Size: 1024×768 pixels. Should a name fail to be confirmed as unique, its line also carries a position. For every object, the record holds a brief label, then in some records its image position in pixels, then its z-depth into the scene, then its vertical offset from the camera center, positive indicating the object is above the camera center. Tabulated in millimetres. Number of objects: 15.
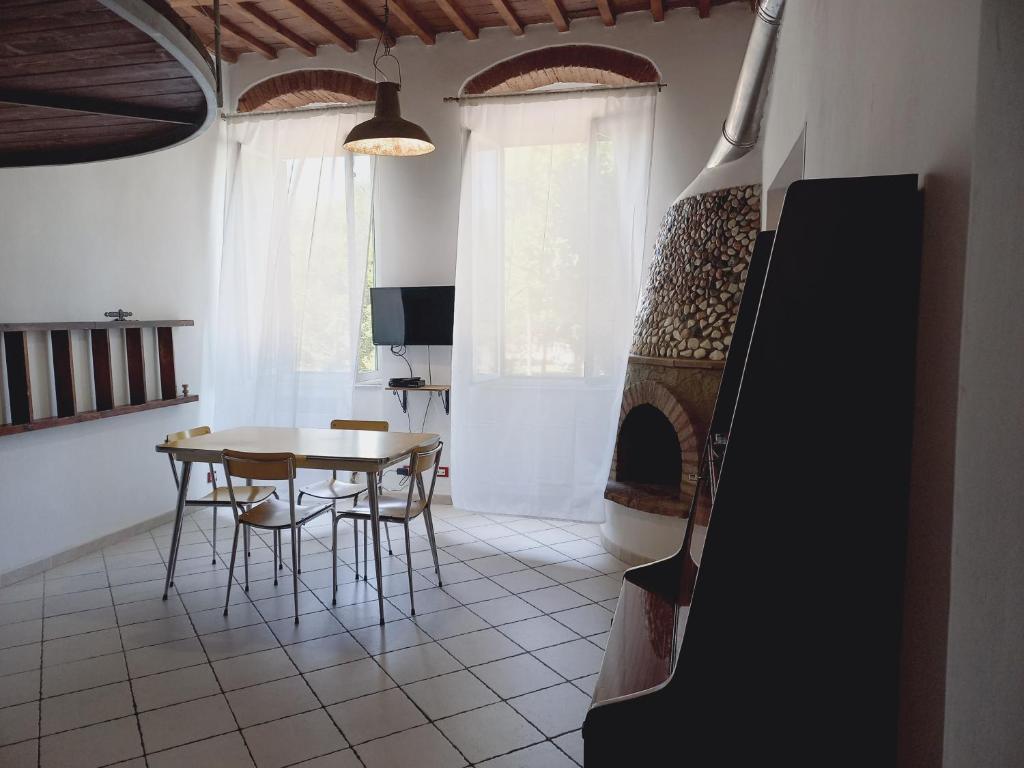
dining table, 3305 -629
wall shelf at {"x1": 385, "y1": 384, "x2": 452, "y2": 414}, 5012 -525
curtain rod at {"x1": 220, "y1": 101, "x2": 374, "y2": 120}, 4965 +1518
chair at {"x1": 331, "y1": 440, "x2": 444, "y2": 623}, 3455 -944
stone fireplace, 3574 -82
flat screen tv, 5043 +44
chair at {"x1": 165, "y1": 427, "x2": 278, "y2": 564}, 3748 -944
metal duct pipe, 2877 +1052
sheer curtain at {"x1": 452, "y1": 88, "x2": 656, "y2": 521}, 4598 +183
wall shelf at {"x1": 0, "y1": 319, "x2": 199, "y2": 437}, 3799 -279
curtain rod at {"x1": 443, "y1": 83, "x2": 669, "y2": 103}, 4520 +1488
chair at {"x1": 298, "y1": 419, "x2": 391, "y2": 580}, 3922 -952
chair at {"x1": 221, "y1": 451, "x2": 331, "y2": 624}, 3221 -935
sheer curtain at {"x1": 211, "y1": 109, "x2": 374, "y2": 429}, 5035 +374
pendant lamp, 3369 +927
